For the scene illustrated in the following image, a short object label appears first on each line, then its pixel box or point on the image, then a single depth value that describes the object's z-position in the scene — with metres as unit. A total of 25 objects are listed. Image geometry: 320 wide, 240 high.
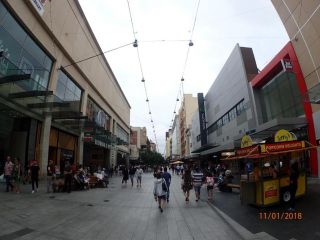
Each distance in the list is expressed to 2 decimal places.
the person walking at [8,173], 14.26
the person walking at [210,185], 15.34
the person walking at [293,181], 10.36
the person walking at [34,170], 15.24
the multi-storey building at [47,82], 17.58
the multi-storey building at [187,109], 95.56
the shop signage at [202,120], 57.56
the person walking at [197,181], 14.66
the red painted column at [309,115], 22.36
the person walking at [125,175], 24.03
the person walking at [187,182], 14.52
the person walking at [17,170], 16.77
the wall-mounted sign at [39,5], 18.61
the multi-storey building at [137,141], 94.98
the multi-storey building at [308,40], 21.42
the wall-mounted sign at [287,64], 24.82
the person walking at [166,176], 13.58
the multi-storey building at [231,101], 33.81
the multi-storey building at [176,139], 129.50
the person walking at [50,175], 16.35
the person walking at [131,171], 25.43
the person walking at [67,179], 16.92
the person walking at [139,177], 23.81
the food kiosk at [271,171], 11.31
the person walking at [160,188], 12.00
